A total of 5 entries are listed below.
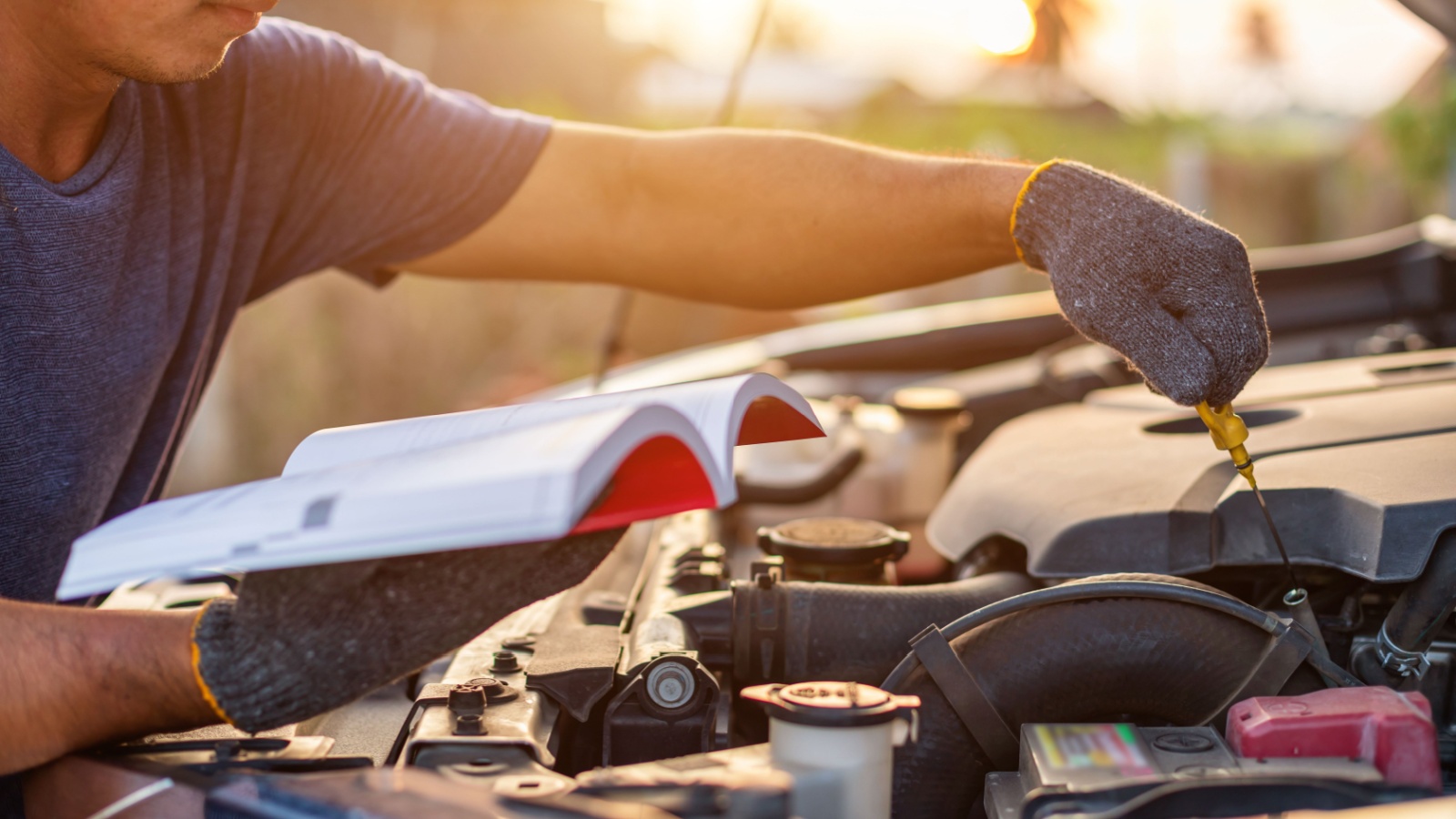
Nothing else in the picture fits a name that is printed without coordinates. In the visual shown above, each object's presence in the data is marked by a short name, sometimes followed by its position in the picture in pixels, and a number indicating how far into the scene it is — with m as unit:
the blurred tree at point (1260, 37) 28.03
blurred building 11.91
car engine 0.68
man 0.75
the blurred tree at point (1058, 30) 22.91
